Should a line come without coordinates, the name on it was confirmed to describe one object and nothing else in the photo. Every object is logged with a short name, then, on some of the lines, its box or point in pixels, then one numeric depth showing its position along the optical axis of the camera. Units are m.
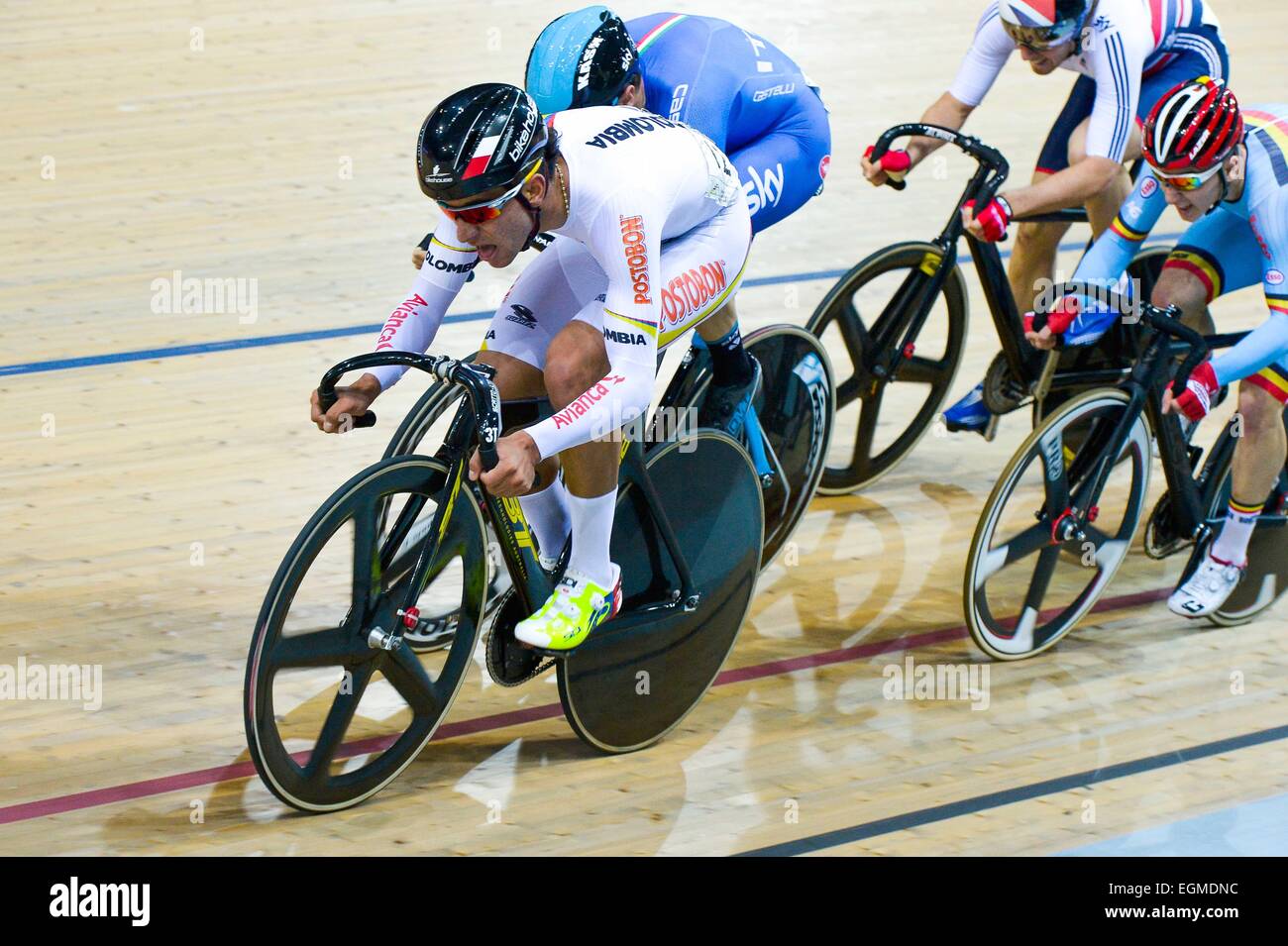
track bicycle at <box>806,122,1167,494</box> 8.55
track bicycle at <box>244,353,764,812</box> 5.56
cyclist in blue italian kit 6.78
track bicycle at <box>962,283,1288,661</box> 7.14
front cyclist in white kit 5.44
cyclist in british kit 8.00
